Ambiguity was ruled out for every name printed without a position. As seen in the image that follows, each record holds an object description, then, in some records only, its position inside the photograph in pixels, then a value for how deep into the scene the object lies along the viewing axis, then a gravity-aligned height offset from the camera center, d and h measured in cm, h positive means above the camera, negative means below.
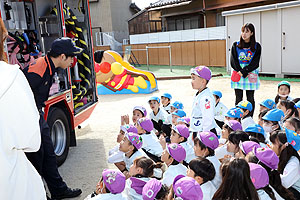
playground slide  1057 -82
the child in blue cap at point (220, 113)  516 -103
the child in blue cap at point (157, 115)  540 -107
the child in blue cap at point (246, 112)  451 -94
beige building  2677 +322
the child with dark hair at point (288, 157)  281 -103
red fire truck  439 +20
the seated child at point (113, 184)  262 -108
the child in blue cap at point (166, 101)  576 -90
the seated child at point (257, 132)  363 -98
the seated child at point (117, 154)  391 -125
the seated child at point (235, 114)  432 -88
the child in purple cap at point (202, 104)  358 -61
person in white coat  148 -35
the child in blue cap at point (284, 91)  511 -71
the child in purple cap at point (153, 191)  245 -108
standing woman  518 -25
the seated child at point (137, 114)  494 -95
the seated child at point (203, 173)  262 -101
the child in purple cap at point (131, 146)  355 -105
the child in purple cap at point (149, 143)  416 -119
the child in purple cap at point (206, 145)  324 -98
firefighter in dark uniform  324 -34
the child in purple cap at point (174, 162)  306 -110
